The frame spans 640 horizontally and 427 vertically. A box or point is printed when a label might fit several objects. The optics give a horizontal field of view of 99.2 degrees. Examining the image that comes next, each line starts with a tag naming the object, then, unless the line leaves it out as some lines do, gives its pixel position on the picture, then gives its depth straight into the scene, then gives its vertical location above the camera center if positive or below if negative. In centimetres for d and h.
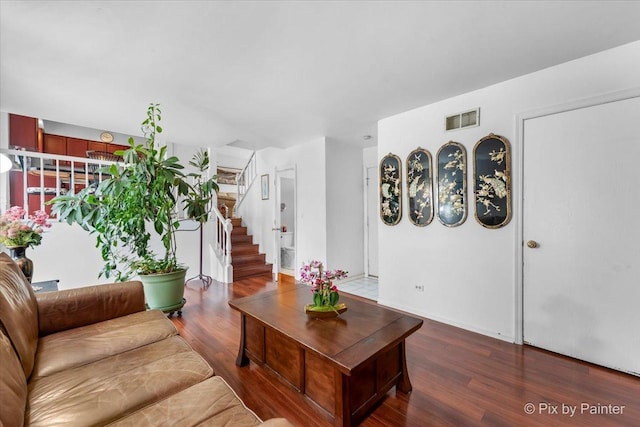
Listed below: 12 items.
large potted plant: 291 +2
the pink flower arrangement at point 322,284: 189 -52
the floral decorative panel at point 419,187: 306 +25
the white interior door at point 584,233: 198 -20
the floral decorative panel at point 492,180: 250 +27
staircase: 497 -89
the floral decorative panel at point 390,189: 335 +26
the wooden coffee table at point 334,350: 142 -86
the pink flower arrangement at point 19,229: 210 -13
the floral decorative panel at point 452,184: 278 +26
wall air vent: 271 +92
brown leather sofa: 99 -75
